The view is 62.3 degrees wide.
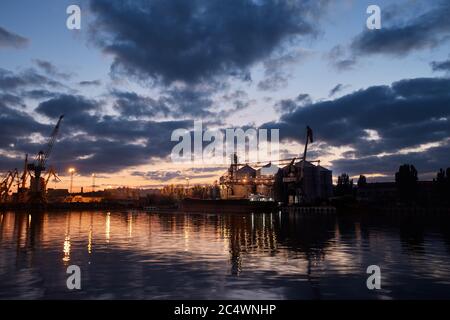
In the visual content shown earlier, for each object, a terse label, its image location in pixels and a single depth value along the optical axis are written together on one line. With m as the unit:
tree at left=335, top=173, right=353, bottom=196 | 195.25
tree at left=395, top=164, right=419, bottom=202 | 166.38
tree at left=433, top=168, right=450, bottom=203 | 154.00
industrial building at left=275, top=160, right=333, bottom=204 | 174.88
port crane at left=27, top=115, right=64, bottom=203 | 183.25
